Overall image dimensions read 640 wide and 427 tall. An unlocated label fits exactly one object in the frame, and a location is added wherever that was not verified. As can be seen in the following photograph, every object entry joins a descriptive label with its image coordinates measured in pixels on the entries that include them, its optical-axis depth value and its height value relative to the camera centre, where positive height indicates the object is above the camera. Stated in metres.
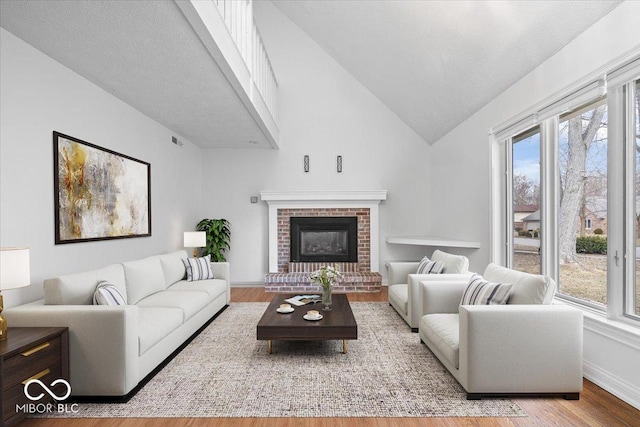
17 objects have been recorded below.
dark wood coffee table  3.30 -1.04
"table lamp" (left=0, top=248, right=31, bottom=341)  2.24 -0.35
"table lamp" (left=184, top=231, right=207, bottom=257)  5.77 -0.43
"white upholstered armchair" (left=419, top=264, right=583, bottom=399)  2.56 -0.96
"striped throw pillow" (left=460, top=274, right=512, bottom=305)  2.91 -0.67
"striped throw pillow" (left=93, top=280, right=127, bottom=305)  2.91 -0.66
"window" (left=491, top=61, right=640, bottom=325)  2.67 +0.14
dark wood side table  2.10 -0.92
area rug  2.46 -1.31
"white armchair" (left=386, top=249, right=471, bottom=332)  4.05 -0.88
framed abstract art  3.33 +0.19
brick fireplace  6.75 -0.11
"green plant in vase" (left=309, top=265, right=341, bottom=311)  3.88 -0.73
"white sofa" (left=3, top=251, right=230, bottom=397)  2.57 -0.91
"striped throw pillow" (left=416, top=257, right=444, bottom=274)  4.44 -0.69
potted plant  6.64 -0.46
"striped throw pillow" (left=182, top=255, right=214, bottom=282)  5.02 -0.78
